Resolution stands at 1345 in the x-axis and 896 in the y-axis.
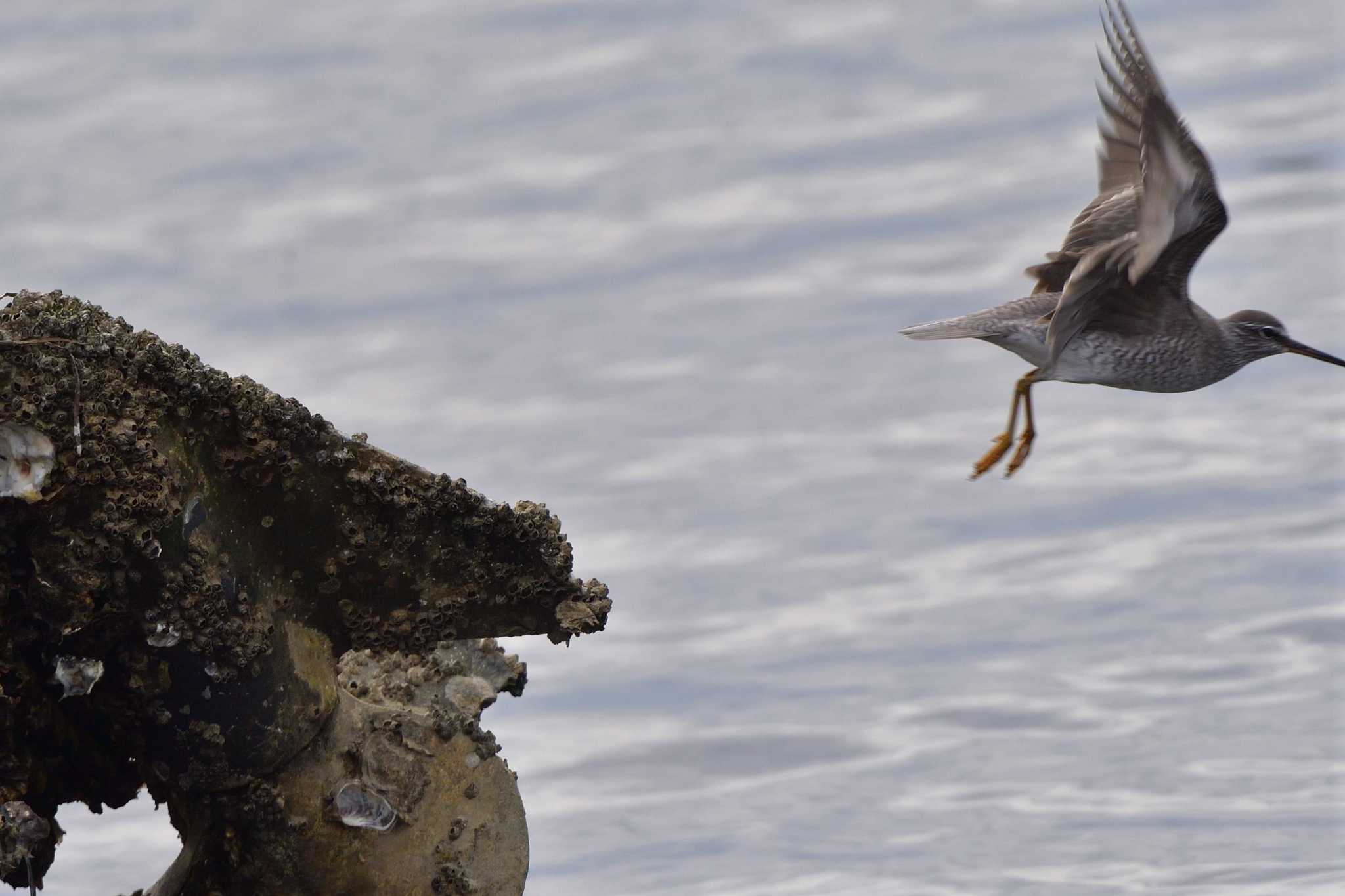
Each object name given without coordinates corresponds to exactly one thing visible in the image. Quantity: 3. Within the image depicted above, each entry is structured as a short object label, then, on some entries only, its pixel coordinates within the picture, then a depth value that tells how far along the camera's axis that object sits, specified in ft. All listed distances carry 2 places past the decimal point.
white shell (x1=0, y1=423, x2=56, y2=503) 25.67
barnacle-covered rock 26.53
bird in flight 41.55
